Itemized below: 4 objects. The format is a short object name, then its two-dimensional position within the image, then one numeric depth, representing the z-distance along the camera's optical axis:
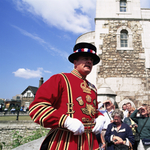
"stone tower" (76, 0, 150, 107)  7.92
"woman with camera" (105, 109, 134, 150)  3.11
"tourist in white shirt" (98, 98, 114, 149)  3.94
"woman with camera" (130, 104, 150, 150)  3.58
